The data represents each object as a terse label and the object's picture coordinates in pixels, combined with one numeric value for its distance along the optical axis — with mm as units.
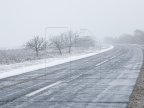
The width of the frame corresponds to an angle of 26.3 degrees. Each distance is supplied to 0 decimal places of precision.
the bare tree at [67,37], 62616
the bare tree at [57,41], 50688
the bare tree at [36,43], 41438
